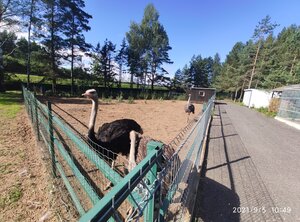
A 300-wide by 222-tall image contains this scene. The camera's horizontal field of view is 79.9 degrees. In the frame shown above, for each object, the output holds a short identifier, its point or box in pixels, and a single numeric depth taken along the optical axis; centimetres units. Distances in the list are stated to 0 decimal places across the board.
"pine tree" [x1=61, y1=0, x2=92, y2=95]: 1927
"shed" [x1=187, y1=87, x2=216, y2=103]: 3025
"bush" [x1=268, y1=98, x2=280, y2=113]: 1683
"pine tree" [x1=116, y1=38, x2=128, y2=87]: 3522
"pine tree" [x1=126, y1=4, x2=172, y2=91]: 2900
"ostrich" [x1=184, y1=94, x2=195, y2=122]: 990
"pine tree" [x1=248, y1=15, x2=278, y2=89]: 2805
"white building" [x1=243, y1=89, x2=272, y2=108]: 2233
